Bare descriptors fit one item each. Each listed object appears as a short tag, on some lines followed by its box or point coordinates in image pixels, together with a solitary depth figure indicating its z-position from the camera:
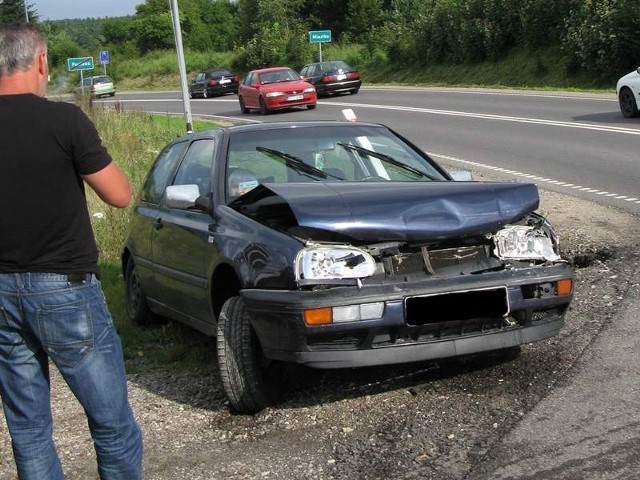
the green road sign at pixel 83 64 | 30.25
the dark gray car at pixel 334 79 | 37.44
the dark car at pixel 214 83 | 48.03
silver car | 56.01
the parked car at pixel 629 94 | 20.31
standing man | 3.31
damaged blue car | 4.75
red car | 31.28
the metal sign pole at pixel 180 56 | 12.70
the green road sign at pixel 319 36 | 49.26
